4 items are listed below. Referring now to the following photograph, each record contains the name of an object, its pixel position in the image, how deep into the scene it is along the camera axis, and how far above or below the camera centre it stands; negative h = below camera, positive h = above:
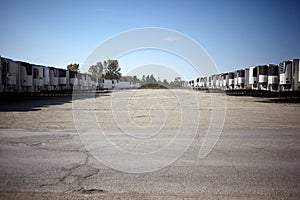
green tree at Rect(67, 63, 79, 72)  107.07 +10.75
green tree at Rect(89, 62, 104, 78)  90.59 +7.72
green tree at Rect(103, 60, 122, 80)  91.44 +7.47
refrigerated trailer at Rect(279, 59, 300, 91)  24.66 +1.74
